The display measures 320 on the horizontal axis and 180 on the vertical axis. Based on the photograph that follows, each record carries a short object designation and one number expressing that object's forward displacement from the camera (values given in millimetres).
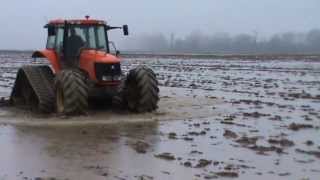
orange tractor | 15914
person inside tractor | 17328
